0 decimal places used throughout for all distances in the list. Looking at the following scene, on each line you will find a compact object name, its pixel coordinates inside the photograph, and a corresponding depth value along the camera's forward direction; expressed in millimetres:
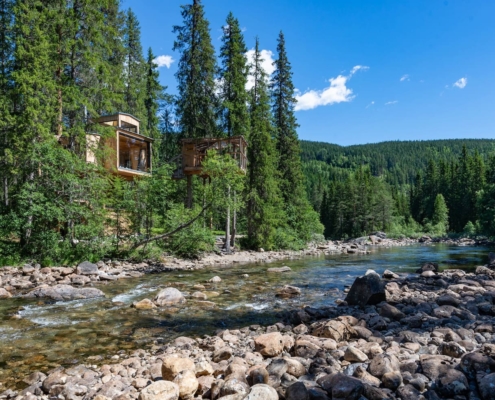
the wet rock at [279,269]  15420
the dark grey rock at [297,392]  3789
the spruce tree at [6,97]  14625
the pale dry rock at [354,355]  4796
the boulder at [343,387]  3772
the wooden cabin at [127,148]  19016
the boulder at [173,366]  4445
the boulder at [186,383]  4109
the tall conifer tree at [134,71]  26750
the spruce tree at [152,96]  30750
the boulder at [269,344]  5395
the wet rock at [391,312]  7211
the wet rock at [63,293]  9797
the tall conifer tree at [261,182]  23688
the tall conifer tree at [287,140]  30422
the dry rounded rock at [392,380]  3998
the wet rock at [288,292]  10356
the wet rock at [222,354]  5325
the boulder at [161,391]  3873
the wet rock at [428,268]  14646
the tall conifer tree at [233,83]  23094
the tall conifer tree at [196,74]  22750
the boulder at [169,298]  9205
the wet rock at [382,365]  4254
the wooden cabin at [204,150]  20734
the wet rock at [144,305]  8828
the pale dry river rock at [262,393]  3710
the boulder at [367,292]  8594
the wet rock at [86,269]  12746
